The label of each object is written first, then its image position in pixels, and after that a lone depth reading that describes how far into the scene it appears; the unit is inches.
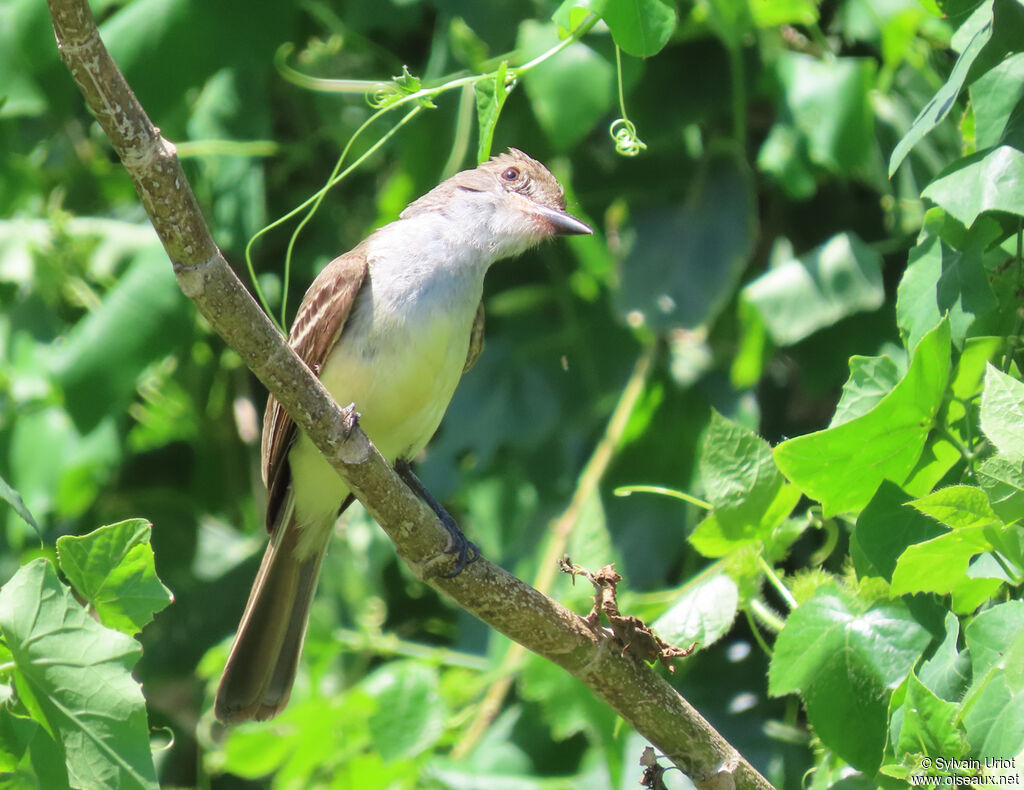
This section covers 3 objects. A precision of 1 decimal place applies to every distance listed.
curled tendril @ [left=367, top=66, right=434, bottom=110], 174.1
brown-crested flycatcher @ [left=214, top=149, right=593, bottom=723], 228.2
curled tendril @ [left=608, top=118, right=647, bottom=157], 179.3
